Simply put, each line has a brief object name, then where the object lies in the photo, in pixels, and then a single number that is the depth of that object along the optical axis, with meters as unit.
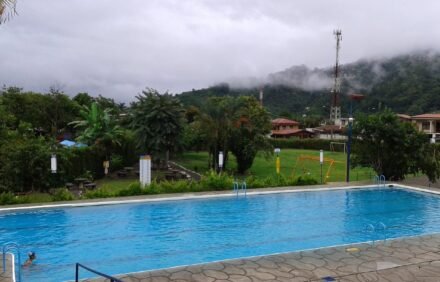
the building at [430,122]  67.31
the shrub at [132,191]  17.56
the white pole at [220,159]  22.55
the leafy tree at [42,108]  44.94
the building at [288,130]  76.62
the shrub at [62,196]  16.37
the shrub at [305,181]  21.08
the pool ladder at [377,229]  13.16
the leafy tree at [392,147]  21.83
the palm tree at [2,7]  7.23
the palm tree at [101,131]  27.53
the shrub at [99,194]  16.88
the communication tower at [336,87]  61.22
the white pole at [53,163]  16.78
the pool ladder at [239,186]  18.78
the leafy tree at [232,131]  26.16
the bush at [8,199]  15.59
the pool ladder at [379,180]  21.77
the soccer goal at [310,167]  27.83
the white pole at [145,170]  19.05
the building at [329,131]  67.89
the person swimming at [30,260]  9.49
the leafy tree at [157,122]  25.23
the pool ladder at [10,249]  7.94
